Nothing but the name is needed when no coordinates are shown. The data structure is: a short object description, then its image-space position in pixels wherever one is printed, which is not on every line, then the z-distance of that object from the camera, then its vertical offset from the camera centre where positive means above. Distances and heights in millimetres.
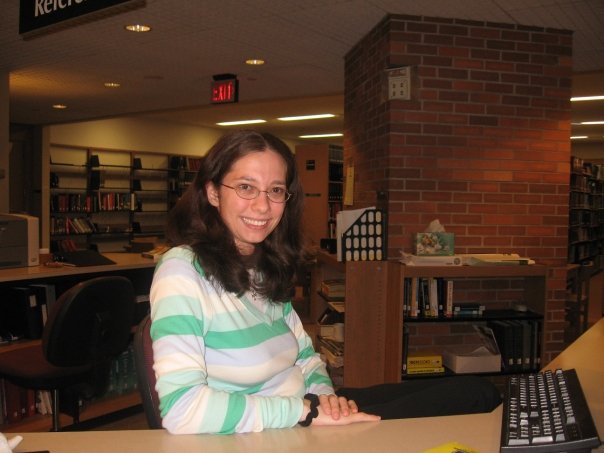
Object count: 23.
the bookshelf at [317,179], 8367 +376
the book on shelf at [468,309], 3558 -679
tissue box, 3494 -244
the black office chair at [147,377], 1256 -406
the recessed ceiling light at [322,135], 11656 +1498
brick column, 3625 +459
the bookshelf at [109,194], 9141 +128
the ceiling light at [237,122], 10021 +1532
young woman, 1129 -278
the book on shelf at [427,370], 3459 -1049
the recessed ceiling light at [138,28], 3980 +1273
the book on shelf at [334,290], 3961 -625
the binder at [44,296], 3184 -566
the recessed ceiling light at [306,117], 8985 +1465
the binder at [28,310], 3111 -632
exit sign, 5332 +1096
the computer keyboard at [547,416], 1000 -431
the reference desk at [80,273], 3074 -433
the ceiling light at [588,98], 6871 +1381
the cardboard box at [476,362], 3443 -990
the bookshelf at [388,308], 3359 -661
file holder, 3508 -211
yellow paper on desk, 998 -449
